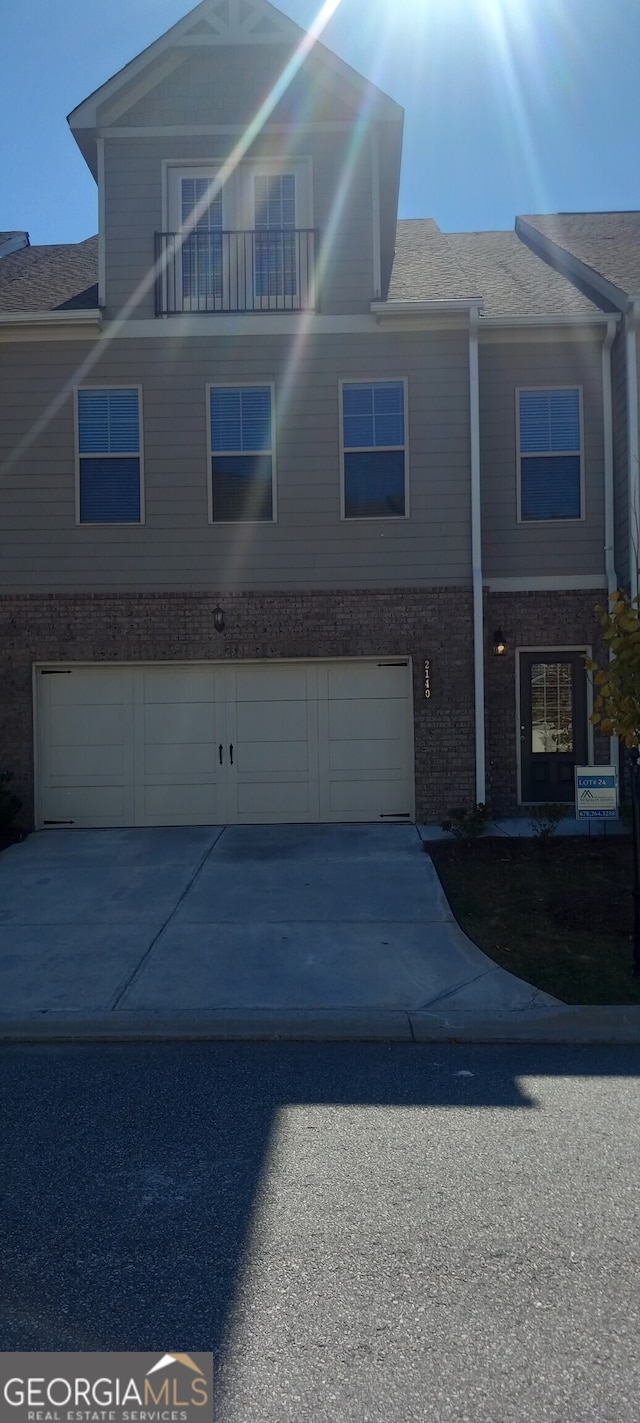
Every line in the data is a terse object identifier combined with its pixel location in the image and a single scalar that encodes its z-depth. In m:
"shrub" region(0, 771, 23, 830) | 11.63
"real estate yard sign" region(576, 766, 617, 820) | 10.13
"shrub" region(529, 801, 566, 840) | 10.99
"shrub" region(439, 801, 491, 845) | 11.12
